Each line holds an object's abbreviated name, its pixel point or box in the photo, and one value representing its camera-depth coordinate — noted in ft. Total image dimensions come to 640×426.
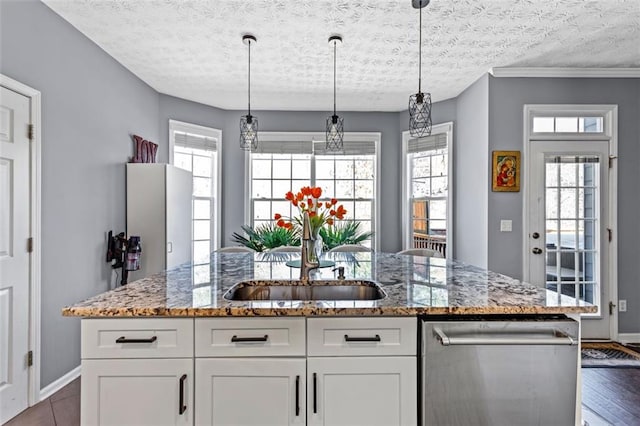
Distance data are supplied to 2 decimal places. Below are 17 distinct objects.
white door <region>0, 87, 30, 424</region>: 6.59
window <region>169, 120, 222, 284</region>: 13.75
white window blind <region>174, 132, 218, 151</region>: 13.70
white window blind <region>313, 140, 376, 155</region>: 15.25
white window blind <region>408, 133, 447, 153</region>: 13.85
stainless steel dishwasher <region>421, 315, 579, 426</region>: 4.09
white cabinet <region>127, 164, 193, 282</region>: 10.61
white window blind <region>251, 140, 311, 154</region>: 15.11
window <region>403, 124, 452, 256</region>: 13.84
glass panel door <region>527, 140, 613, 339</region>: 10.93
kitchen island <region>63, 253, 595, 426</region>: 4.08
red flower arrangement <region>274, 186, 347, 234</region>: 6.29
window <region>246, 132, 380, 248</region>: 15.17
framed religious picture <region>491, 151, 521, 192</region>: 10.99
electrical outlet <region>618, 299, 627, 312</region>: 10.99
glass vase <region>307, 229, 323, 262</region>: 6.55
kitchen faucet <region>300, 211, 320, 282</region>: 6.16
